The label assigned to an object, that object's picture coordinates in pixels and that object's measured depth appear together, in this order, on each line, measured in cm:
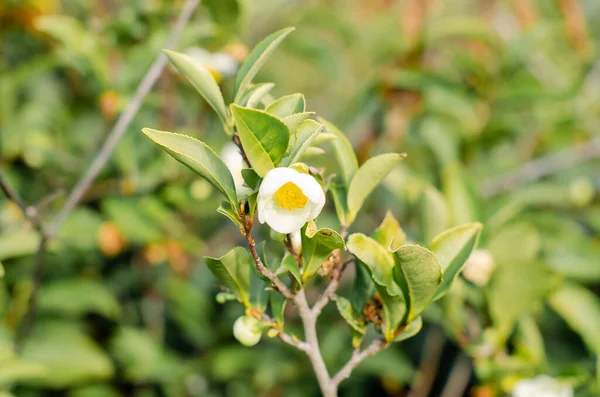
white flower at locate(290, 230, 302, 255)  63
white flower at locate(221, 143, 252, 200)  62
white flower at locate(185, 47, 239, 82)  144
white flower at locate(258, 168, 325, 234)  55
